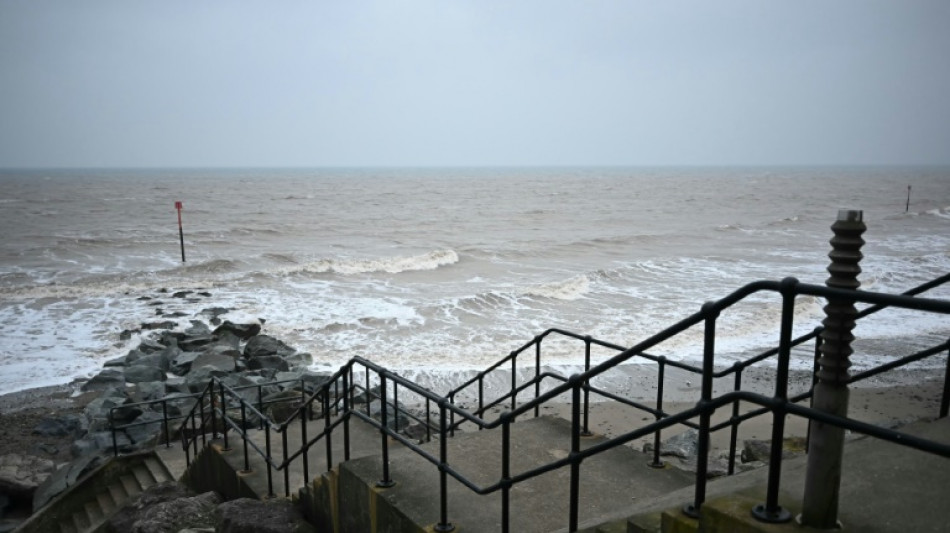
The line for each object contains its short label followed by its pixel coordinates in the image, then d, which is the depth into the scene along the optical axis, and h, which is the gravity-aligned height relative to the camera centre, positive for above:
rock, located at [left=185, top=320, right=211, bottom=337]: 18.42 -4.92
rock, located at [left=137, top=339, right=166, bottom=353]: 16.84 -4.91
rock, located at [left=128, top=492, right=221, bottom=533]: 6.28 -3.64
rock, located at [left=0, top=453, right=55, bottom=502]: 9.34 -4.84
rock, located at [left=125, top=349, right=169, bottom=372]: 15.37 -4.83
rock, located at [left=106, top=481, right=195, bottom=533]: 6.83 -3.97
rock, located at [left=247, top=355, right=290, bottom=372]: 15.16 -4.80
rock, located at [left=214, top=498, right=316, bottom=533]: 5.18 -3.03
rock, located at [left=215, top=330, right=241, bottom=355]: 17.34 -4.89
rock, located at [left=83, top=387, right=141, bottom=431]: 11.55 -4.77
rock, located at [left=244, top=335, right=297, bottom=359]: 16.06 -4.73
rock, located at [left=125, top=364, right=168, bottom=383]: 14.58 -4.89
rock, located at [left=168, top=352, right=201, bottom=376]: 15.23 -4.89
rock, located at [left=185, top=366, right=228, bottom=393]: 13.35 -4.67
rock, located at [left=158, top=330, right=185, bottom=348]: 17.47 -4.91
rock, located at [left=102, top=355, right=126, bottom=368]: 15.95 -5.04
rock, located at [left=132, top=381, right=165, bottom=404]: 12.73 -4.70
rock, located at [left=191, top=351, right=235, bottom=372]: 14.74 -4.65
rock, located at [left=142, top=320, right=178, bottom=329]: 19.91 -5.06
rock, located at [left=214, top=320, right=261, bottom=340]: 18.45 -4.83
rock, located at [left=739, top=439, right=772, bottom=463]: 7.19 -3.31
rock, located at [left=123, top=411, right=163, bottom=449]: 10.70 -4.70
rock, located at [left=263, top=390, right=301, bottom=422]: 11.14 -4.40
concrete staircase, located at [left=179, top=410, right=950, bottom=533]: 2.46 -2.32
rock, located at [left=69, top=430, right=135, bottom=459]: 10.53 -4.79
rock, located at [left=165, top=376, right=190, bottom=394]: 13.20 -4.68
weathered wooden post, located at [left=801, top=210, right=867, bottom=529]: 2.00 -0.71
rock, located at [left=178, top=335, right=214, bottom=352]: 17.39 -4.96
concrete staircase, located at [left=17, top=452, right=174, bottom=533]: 8.40 -4.73
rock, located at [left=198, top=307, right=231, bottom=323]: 21.63 -5.09
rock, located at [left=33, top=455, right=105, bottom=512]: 9.00 -4.65
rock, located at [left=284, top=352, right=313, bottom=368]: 15.69 -4.87
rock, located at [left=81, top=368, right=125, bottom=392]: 14.37 -5.02
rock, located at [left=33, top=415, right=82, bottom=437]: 12.09 -5.12
